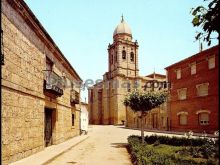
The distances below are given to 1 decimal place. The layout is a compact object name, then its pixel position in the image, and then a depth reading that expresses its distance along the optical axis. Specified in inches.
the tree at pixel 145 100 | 717.9
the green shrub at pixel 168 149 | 324.5
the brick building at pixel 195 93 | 1039.6
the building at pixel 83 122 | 1216.2
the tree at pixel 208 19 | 129.2
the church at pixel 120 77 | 2524.6
